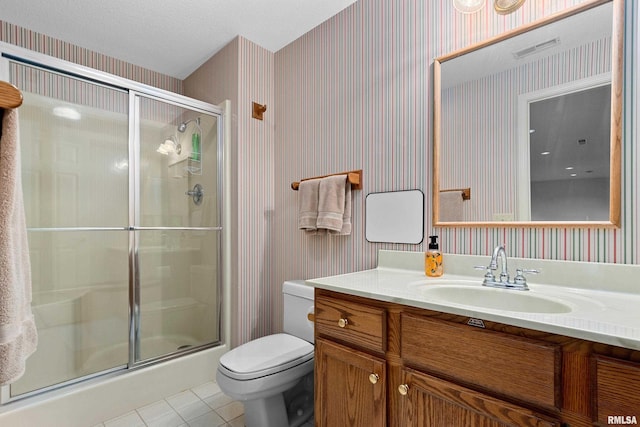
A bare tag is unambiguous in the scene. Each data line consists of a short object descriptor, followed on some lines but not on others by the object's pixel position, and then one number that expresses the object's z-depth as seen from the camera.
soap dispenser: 1.33
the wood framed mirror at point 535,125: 1.07
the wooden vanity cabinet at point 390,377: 0.79
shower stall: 1.70
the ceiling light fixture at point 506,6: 1.20
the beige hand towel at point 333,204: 1.70
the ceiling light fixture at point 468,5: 1.26
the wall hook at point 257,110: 2.21
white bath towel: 0.68
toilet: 1.34
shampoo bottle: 2.17
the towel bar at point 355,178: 1.70
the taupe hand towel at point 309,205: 1.84
